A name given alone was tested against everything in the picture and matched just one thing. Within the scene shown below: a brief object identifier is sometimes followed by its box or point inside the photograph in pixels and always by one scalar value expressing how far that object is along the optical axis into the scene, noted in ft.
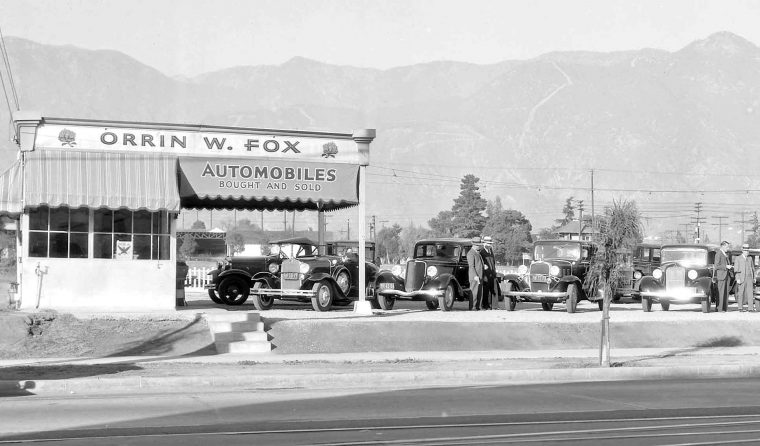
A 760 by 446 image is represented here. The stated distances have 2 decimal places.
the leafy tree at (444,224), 423.84
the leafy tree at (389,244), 463.42
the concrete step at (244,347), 71.41
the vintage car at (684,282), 103.71
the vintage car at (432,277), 97.50
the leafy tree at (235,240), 377.83
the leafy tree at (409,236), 460.92
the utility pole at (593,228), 66.64
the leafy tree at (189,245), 391.45
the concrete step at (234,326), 74.13
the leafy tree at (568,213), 503.61
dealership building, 82.07
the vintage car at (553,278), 100.12
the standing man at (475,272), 97.60
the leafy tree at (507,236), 418.51
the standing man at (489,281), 102.63
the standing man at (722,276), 101.40
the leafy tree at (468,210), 402.93
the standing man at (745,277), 100.65
